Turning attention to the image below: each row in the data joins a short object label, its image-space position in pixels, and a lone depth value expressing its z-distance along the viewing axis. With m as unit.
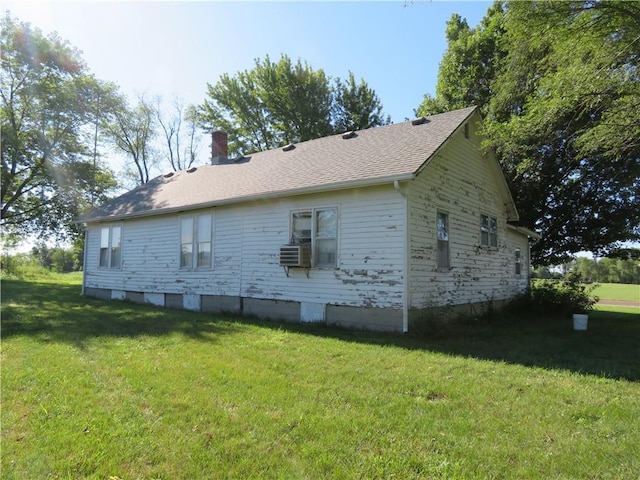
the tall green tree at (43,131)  23.44
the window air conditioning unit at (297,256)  9.39
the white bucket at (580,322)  9.44
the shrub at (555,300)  13.46
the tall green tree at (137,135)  33.06
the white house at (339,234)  8.64
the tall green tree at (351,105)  30.78
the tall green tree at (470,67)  20.22
